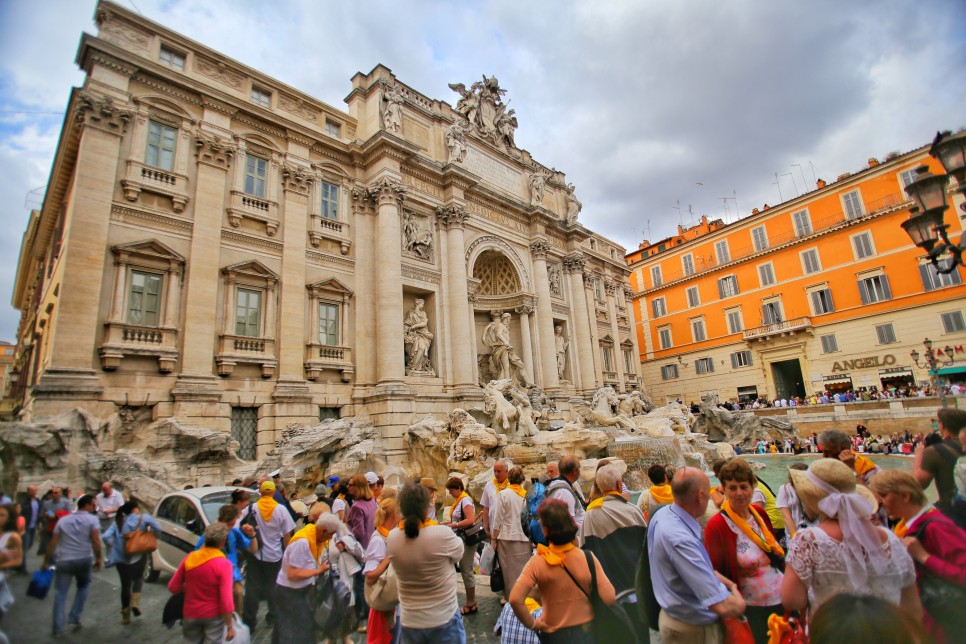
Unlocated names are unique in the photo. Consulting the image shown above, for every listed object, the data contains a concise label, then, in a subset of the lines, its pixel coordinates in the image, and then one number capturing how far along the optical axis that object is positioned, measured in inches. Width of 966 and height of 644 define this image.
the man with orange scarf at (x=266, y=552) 182.1
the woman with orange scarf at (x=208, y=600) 129.0
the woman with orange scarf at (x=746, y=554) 104.0
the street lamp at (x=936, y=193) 195.6
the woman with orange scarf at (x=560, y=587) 96.7
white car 226.4
